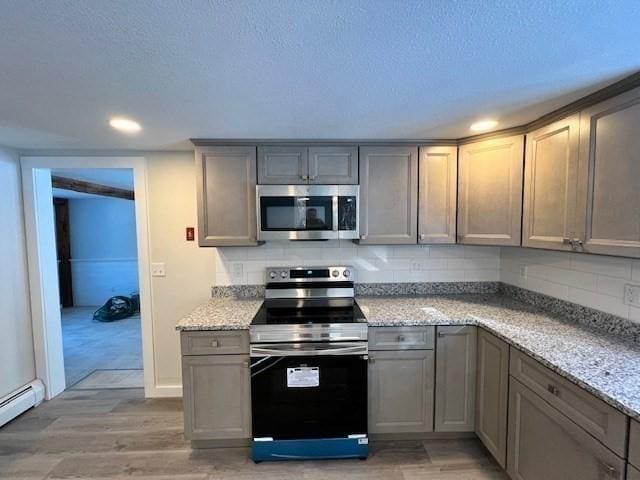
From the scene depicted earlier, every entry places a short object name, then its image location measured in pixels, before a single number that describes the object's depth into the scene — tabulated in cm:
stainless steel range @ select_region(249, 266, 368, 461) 196
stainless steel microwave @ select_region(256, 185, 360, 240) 227
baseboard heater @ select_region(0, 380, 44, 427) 238
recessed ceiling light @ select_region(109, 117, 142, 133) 186
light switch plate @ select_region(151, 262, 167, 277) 270
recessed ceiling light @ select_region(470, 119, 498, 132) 197
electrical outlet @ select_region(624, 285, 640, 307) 161
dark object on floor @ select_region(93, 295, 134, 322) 519
